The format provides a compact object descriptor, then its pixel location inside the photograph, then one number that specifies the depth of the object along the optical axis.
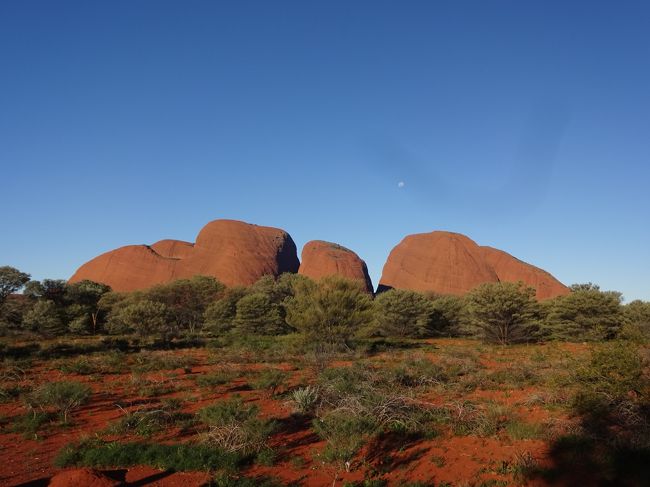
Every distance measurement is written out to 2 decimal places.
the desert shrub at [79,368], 15.34
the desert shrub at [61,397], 9.54
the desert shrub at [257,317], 34.91
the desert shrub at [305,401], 9.77
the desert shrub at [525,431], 7.72
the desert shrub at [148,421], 8.39
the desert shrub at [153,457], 6.65
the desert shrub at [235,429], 7.25
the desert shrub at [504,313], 30.14
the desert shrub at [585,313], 29.22
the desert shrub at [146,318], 27.56
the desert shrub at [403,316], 36.94
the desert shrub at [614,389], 7.57
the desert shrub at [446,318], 39.75
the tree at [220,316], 38.31
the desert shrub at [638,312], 27.60
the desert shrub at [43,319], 30.95
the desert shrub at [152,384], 12.12
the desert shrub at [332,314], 24.22
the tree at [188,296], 43.69
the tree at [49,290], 37.81
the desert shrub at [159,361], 16.30
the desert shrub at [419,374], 12.94
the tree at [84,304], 37.72
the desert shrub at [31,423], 8.41
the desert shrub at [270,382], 11.96
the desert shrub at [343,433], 6.91
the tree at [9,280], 31.85
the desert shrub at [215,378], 13.19
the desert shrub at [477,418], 8.20
